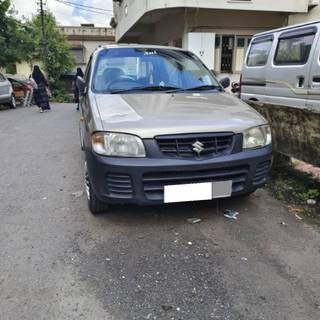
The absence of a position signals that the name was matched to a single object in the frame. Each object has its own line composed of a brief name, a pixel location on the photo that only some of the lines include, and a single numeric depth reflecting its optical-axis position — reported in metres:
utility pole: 29.66
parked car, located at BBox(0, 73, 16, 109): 16.34
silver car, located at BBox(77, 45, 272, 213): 3.31
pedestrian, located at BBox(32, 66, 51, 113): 15.12
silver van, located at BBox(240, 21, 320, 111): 6.20
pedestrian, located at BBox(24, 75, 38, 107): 19.42
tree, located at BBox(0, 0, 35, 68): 18.03
